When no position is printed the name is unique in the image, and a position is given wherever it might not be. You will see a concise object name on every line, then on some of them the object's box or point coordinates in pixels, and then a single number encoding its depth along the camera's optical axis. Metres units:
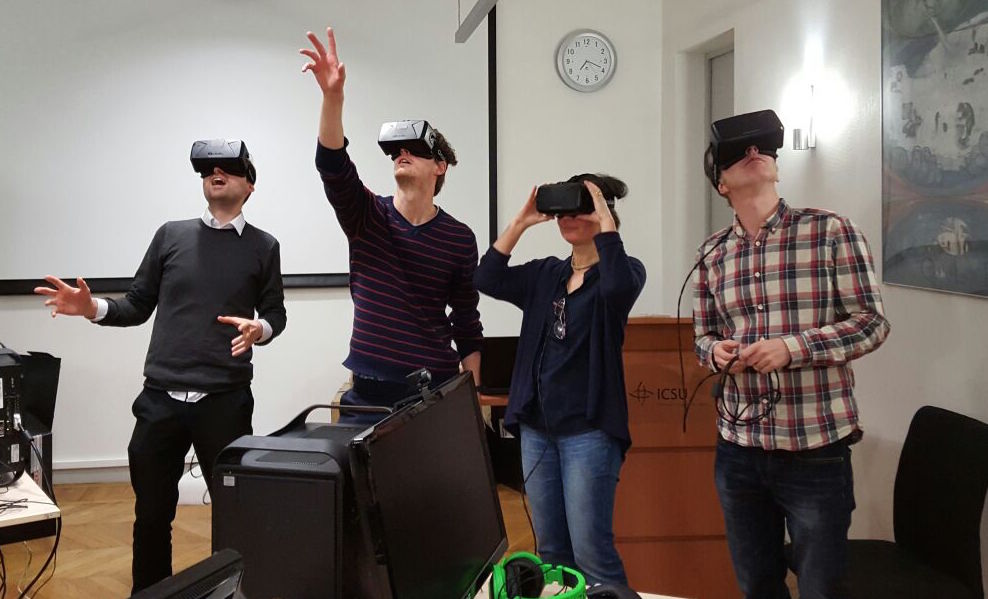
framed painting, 2.34
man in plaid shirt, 1.86
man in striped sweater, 2.01
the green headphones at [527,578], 1.30
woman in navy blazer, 2.02
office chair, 2.05
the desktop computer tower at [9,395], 2.04
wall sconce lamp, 3.32
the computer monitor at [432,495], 0.99
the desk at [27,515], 1.83
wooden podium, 2.74
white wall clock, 4.83
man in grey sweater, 2.56
